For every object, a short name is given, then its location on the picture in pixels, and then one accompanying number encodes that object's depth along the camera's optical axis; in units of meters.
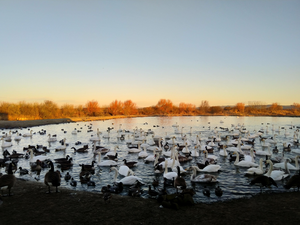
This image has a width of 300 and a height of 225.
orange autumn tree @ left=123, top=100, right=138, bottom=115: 113.88
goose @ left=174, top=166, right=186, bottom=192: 8.36
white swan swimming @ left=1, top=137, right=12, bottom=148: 22.72
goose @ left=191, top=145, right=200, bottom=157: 16.73
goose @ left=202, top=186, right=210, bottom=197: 8.48
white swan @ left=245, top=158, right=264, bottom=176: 11.45
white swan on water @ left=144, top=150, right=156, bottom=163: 15.01
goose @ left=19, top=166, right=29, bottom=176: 12.11
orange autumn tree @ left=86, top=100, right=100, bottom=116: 107.56
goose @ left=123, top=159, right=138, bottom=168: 13.51
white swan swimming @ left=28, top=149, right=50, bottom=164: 14.83
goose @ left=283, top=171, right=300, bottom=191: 8.26
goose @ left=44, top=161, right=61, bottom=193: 8.16
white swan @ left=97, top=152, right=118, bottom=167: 13.71
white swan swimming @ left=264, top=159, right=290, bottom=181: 10.38
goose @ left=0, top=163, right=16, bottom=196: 7.45
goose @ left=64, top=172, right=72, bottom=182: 10.96
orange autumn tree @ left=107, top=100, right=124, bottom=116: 111.69
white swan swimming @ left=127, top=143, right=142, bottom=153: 18.52
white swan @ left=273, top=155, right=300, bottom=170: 12.07
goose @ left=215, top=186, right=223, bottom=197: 8.56
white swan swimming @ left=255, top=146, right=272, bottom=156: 16.38
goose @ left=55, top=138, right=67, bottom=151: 19.49
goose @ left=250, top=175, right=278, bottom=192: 8.70
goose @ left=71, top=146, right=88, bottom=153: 19.07
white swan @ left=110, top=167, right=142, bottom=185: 9.82
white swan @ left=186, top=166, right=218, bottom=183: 10.33
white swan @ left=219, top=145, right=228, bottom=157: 16.56
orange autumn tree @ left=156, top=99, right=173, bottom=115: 129.00
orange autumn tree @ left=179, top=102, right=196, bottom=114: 127.40
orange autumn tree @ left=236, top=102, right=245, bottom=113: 123.54
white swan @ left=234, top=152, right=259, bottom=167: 13.05
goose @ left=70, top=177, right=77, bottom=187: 9.96
